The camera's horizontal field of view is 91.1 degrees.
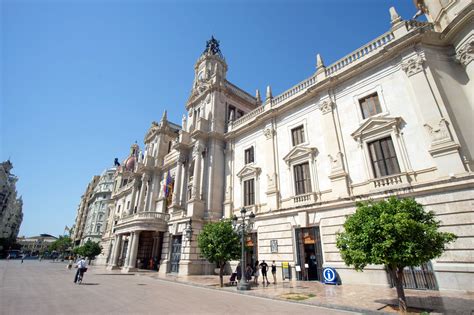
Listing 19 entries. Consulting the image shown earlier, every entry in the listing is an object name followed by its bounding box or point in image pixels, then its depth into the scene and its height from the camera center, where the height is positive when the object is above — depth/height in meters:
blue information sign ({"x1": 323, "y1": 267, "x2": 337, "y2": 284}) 13.80 -1.27
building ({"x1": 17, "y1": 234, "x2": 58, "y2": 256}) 137.57 +5.96
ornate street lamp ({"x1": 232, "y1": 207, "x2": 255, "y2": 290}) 13.20 -1.18
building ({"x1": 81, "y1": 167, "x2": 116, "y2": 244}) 64.39 +12.16
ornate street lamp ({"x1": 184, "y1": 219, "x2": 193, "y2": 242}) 21.83 +1.91
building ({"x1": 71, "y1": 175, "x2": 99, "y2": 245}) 79.70 +13.99
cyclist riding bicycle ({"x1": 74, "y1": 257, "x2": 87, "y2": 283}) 15.41 -0.91
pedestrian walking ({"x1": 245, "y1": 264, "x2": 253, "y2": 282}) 15.95 -1.24
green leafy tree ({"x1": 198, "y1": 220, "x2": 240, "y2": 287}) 15.31 +0.60
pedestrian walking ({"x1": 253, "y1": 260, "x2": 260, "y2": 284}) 16.36 -1.30
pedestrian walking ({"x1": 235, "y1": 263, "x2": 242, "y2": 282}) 15.12 -1.22
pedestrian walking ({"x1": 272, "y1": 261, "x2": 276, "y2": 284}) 15.72 -1.21
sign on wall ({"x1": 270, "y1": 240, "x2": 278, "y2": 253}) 17.91 +0.48
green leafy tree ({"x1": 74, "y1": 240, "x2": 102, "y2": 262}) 36.19 +0.47
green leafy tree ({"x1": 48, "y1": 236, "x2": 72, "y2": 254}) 76.81 +2.57
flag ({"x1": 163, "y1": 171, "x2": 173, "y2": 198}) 31.60 +8.62
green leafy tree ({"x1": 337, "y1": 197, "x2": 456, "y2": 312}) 7.69 +0.47
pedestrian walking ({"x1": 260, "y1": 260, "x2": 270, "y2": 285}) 15.41 -1.00
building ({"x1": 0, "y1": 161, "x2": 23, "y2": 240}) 76.77 +17.37
